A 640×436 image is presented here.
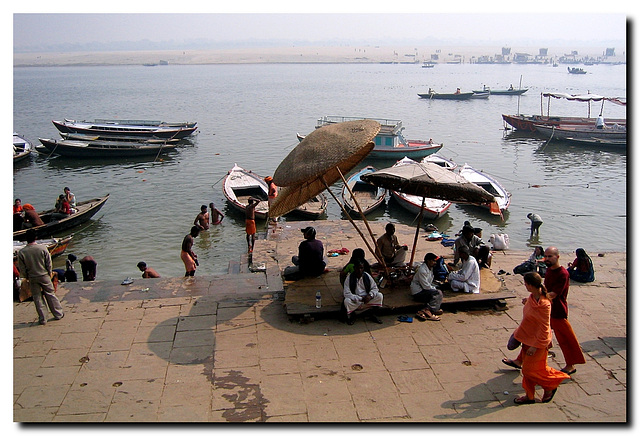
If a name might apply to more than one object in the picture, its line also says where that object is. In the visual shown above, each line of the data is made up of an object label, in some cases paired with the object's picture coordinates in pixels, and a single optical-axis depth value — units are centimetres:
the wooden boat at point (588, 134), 3247
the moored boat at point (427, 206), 1828
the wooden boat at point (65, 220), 1595
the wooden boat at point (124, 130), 3412
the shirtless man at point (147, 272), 1063
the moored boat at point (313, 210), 1786
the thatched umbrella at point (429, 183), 813
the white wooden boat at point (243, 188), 1930
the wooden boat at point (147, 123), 3727
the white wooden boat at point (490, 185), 1923
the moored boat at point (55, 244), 1466
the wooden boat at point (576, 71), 11832
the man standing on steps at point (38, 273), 771
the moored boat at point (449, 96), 6325
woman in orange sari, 575
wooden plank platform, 805
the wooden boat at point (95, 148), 2977
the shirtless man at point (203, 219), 1725
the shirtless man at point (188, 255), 1088
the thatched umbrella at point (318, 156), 752
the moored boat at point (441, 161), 2359
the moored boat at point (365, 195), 1883
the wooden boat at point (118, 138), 3206
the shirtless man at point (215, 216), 1822
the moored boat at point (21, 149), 2877
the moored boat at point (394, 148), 2786
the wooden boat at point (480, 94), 6484
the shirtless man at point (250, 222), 1365
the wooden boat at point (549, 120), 3622
